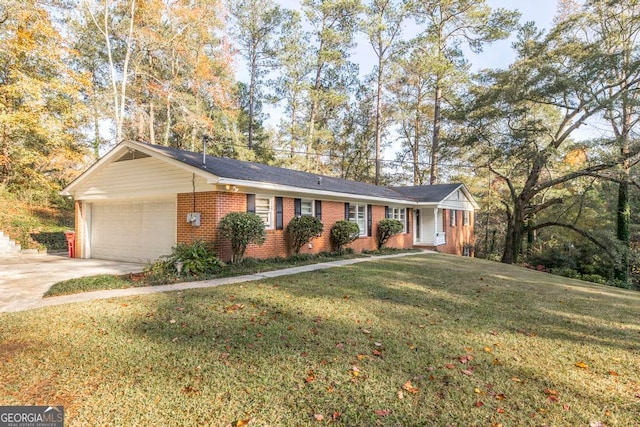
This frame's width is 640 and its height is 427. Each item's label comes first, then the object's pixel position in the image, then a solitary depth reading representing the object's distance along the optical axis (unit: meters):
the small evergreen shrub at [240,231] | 8.81
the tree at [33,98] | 14.01
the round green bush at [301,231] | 11.10
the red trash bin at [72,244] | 12.76
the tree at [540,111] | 15.48
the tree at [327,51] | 25.02
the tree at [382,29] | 25.12
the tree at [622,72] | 14.86
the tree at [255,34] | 24.78
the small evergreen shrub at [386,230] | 15.34
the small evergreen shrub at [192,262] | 8.08
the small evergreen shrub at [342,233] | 12.84
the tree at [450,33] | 22.06
